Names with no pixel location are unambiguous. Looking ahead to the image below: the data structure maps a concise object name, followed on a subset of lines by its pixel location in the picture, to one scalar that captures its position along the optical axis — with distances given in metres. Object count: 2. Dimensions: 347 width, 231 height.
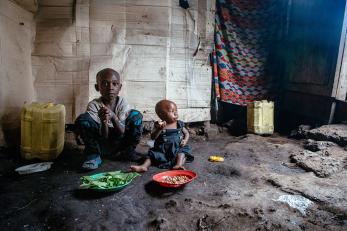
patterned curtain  5.26
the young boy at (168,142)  3.17
